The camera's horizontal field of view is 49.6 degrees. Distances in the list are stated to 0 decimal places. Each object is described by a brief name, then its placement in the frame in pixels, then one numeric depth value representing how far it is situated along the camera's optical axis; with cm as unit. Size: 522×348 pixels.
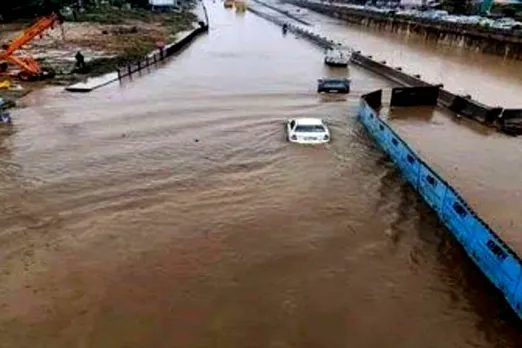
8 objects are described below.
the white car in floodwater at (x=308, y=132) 2794
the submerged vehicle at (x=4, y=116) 3194
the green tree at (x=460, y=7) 11081
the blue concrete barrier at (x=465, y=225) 1437
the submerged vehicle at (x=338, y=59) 5566
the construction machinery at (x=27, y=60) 4194
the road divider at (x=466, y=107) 3192
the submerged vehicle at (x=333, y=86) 4153
